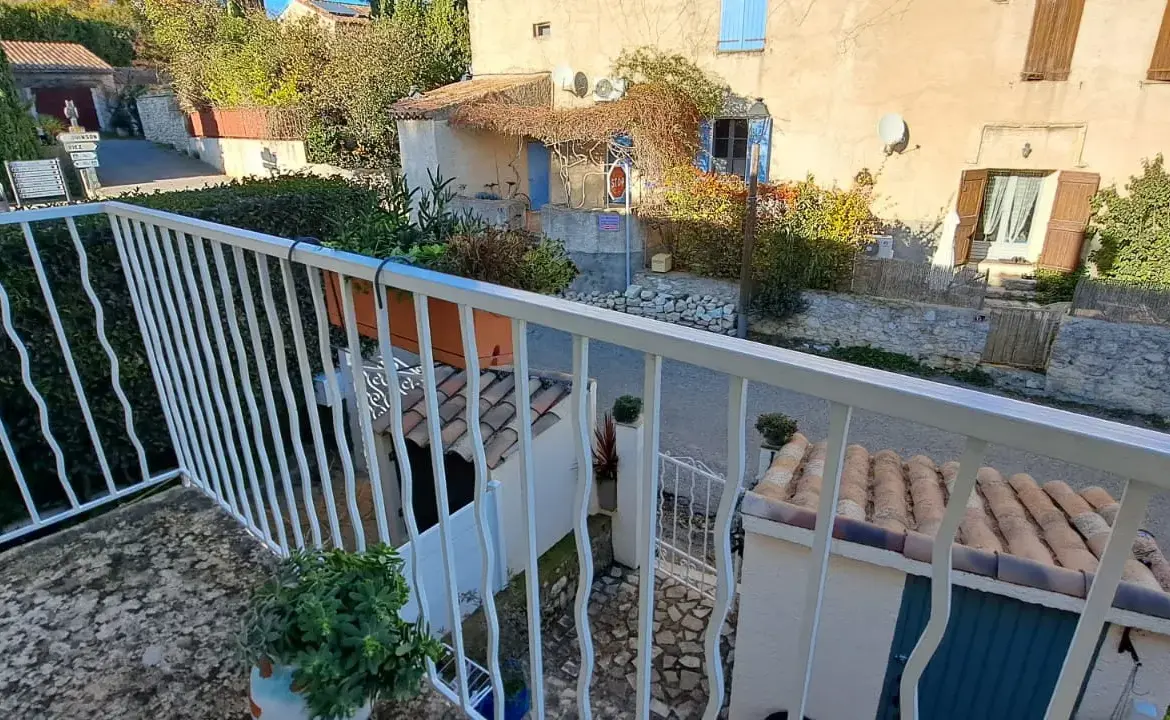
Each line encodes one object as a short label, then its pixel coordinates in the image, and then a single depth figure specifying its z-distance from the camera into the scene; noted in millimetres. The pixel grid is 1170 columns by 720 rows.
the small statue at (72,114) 13812
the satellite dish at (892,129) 7781
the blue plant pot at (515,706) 2810
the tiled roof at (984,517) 2162
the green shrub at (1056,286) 7348
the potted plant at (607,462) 4168
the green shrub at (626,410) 4004
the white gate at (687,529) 4055
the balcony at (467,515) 655
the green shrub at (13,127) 8773
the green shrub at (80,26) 18844
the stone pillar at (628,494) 4121
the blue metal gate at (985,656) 2361
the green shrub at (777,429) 4422
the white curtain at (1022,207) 7723
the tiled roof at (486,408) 3439
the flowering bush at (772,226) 7781
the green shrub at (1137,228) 6691
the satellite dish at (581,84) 10109
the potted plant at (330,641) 1083
